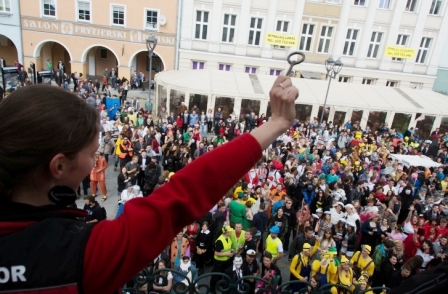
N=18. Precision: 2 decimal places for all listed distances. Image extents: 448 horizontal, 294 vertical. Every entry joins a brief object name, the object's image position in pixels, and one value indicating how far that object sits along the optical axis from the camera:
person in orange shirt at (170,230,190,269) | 6.21
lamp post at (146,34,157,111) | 14.66
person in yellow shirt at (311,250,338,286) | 5.99
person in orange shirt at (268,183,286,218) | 8.66
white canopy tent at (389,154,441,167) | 12.84
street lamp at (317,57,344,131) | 15.69
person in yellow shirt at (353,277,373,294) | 5.59
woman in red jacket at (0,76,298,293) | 0.83
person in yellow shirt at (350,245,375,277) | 6.33
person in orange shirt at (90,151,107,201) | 9.21
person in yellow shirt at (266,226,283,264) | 6.61
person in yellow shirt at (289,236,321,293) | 6.21
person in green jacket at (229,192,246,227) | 7.55
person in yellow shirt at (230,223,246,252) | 6.57
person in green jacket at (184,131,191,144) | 13.64
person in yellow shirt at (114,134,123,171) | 10.96
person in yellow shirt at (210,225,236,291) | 6.35
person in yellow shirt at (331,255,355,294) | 5.88
